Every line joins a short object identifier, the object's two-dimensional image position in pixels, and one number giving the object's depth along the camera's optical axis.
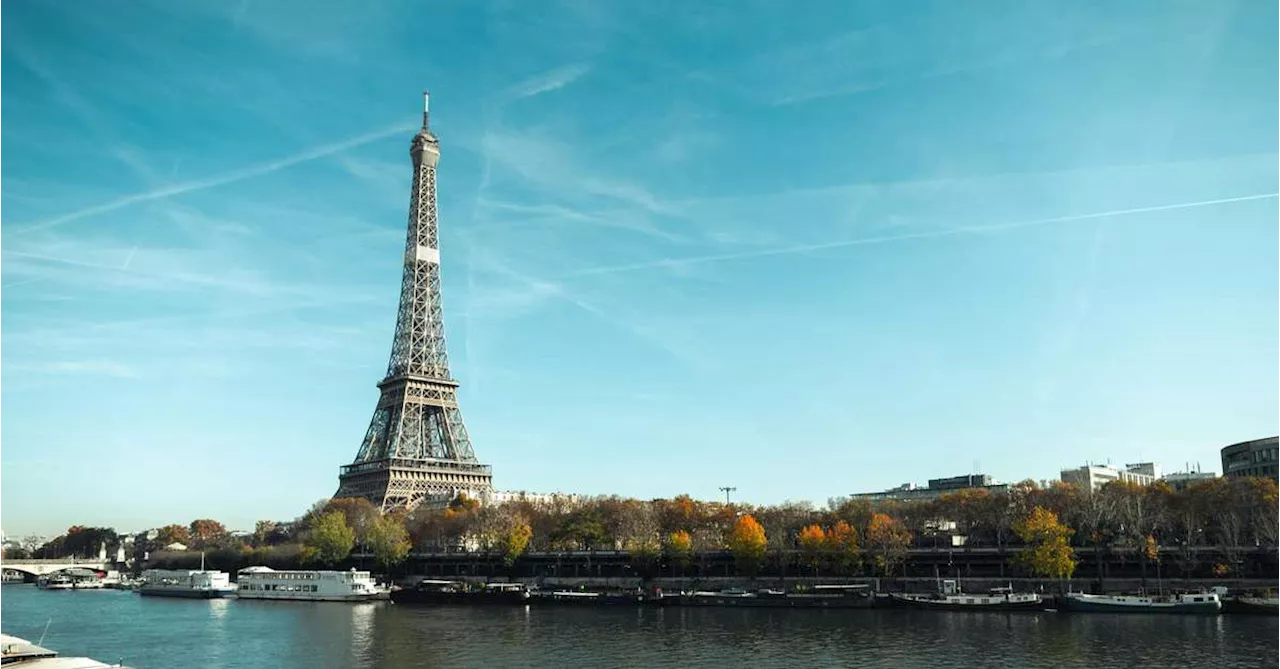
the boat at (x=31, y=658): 41.12
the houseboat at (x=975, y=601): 85.69
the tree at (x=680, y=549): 114.31
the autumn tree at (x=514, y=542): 125.44
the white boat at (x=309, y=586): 114.12
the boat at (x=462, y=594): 105.56
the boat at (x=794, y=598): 93.44
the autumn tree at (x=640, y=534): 117.50
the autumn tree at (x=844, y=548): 103.00
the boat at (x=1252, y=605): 76.00
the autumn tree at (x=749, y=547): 108.00
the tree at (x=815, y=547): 104.94
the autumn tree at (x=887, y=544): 102.19
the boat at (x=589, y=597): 101.44
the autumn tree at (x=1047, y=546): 91.56
